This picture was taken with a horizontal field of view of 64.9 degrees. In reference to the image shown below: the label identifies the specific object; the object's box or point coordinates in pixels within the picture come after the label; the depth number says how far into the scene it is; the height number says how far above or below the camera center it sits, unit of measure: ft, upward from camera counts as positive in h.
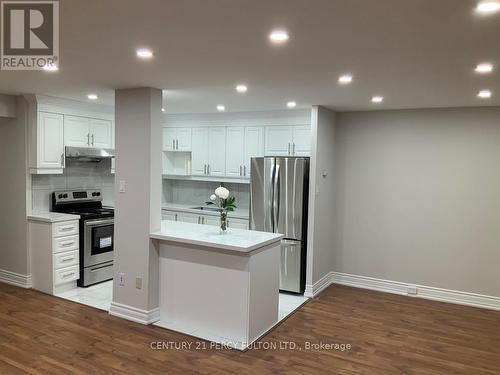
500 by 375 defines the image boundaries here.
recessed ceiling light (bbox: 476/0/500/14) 5.79 +2.62
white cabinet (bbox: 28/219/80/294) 16.24 -3.46
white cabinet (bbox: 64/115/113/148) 17.57 +1.91
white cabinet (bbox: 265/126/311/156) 17.88 +1.66
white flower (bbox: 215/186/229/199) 13.35 -0.60
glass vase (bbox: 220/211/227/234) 13.55 -1.65
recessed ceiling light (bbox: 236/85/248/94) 12.67 +2.90
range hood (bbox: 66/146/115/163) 17.49 +0.89
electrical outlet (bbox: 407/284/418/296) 17.26 -4.92
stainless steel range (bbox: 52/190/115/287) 17.19 -2.78
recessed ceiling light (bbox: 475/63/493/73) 9.42 +2.75
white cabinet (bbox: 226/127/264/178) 19.21 +1.37
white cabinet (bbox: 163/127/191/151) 21.61 +1.99
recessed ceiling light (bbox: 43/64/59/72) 10.34 +2.85
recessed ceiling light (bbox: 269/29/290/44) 7.27 +2.67
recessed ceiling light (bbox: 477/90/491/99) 12.70 +2.87
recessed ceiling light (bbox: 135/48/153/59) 8.75 +2.77
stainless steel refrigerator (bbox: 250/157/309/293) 16.84 -1.35
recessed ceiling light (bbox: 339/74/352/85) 10.85 +2.81
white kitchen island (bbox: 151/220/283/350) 12.11 -3.51
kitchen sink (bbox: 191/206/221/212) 21.25 -1.84
